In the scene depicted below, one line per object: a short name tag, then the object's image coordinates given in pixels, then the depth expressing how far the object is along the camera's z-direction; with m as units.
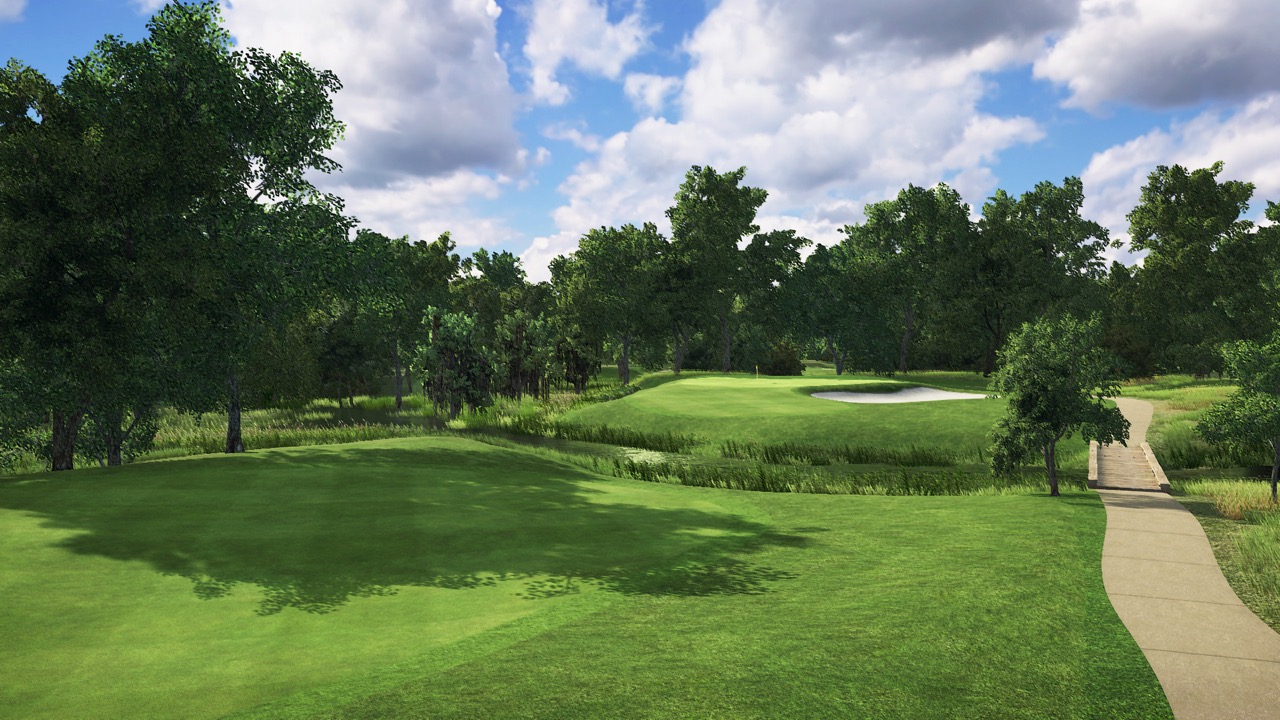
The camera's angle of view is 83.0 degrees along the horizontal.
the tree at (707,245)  77.94
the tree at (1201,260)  64.25
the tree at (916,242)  73.62
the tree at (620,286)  72.19
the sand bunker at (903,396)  43.38
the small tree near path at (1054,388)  18.61
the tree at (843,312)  83.94
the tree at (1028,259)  70.31
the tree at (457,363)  49.56
